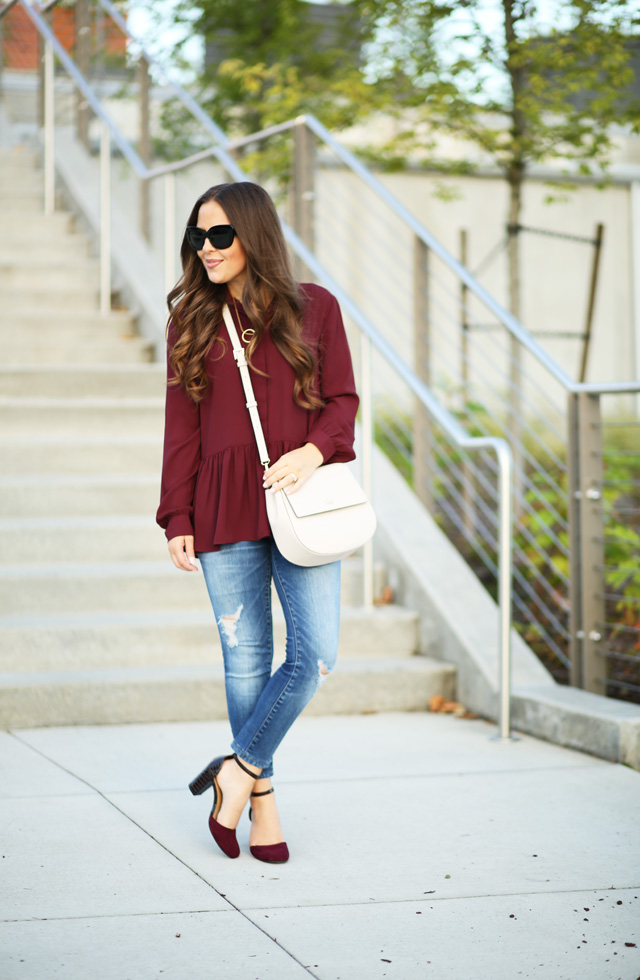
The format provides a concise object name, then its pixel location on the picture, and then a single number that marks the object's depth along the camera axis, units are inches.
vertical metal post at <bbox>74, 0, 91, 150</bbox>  346.9
